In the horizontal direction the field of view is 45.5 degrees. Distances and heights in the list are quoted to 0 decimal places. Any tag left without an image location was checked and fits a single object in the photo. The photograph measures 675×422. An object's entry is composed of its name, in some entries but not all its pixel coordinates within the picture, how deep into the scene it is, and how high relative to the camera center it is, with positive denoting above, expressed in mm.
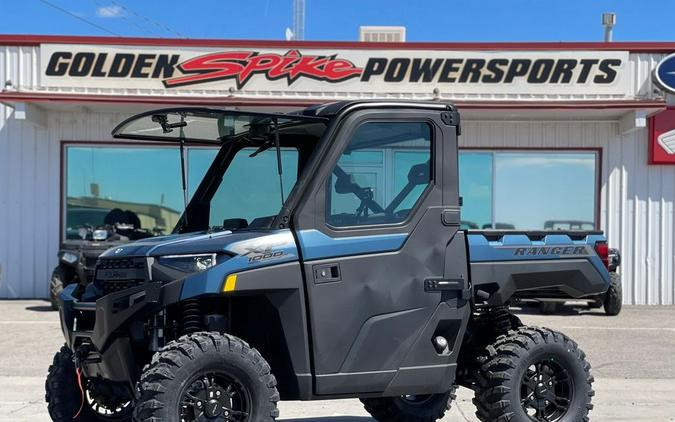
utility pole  25766 +6409
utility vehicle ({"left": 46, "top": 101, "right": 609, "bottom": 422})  4727 -529
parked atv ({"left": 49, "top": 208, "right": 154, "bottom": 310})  13781 -655
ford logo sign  16281 +2740
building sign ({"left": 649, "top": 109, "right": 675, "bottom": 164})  16694 +1503
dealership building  16484 +1803
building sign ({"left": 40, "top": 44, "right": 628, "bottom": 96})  16516 +2835
